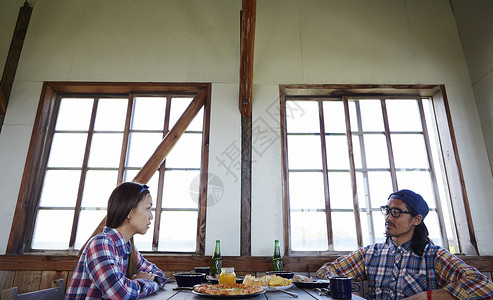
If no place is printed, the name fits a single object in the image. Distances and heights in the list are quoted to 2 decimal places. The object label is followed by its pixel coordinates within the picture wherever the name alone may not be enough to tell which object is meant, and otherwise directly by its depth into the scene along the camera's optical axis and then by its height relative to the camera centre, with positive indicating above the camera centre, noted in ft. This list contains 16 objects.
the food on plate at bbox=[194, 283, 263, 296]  4.14 -0.78
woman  4.23 -0.38
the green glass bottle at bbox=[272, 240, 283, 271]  7.54 -0.63
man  5.22 -0.63
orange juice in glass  5.28 -0.73
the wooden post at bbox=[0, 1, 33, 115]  9.54 +5.63
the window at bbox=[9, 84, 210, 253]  8.95 +2.17
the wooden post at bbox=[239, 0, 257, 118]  7.04 +4.39
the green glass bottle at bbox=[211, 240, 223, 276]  7.36 -0.69
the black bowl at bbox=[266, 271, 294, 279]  6.00 -0.80
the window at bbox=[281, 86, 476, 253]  8.94 +2.08
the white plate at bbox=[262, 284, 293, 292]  4.96 -0.89
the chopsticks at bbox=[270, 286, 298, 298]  4.30 -0.85
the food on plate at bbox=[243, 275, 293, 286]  5.18 -0.80
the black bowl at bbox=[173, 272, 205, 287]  5.23 -0.78
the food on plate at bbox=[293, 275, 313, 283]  5.34 -0.78
